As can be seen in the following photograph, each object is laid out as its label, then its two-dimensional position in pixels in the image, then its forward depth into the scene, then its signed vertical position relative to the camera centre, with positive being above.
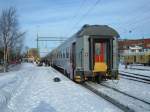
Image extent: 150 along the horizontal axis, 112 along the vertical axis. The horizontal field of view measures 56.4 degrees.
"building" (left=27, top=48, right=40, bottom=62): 72.46 +2.07
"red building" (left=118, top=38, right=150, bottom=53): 53.75 +5.61
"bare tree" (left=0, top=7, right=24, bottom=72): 21.97 +4.17
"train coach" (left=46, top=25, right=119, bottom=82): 8.77 +0.20
